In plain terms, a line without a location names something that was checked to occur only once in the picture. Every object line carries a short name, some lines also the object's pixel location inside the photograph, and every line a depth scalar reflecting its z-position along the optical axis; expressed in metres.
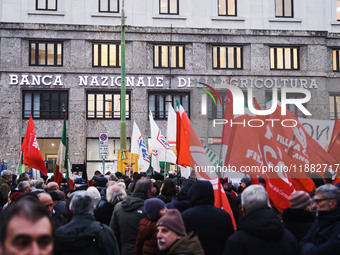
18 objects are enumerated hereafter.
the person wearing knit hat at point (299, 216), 5.29
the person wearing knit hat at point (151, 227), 6.12
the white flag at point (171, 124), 17.27
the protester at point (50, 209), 6.05
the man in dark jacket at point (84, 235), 4.69
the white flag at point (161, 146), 16.95
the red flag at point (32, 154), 14.68
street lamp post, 22.27
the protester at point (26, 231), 2.27
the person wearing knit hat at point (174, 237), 4.16
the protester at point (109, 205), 7.57
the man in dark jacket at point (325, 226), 4.37
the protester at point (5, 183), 11.12
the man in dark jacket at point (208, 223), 5.51
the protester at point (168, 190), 8.36
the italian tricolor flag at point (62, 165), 13.25
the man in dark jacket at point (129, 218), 6.91
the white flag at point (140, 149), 20.16
